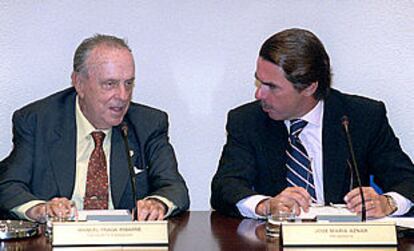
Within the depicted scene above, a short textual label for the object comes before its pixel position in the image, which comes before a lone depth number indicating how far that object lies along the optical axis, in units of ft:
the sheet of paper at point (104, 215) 8.51
